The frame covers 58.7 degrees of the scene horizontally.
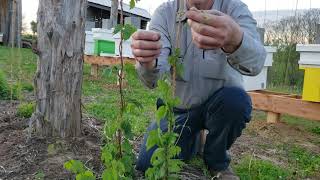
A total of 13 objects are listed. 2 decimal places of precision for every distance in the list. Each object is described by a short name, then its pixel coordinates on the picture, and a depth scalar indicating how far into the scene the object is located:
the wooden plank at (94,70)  5.20
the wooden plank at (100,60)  4.69
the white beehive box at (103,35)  5.15
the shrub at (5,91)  2.63
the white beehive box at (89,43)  6.02
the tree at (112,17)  6.58
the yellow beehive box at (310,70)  2.48
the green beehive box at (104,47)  5.10
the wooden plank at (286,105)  2.57
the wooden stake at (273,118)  2.81
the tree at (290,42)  4.62
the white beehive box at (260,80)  3.13
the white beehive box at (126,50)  5.00
